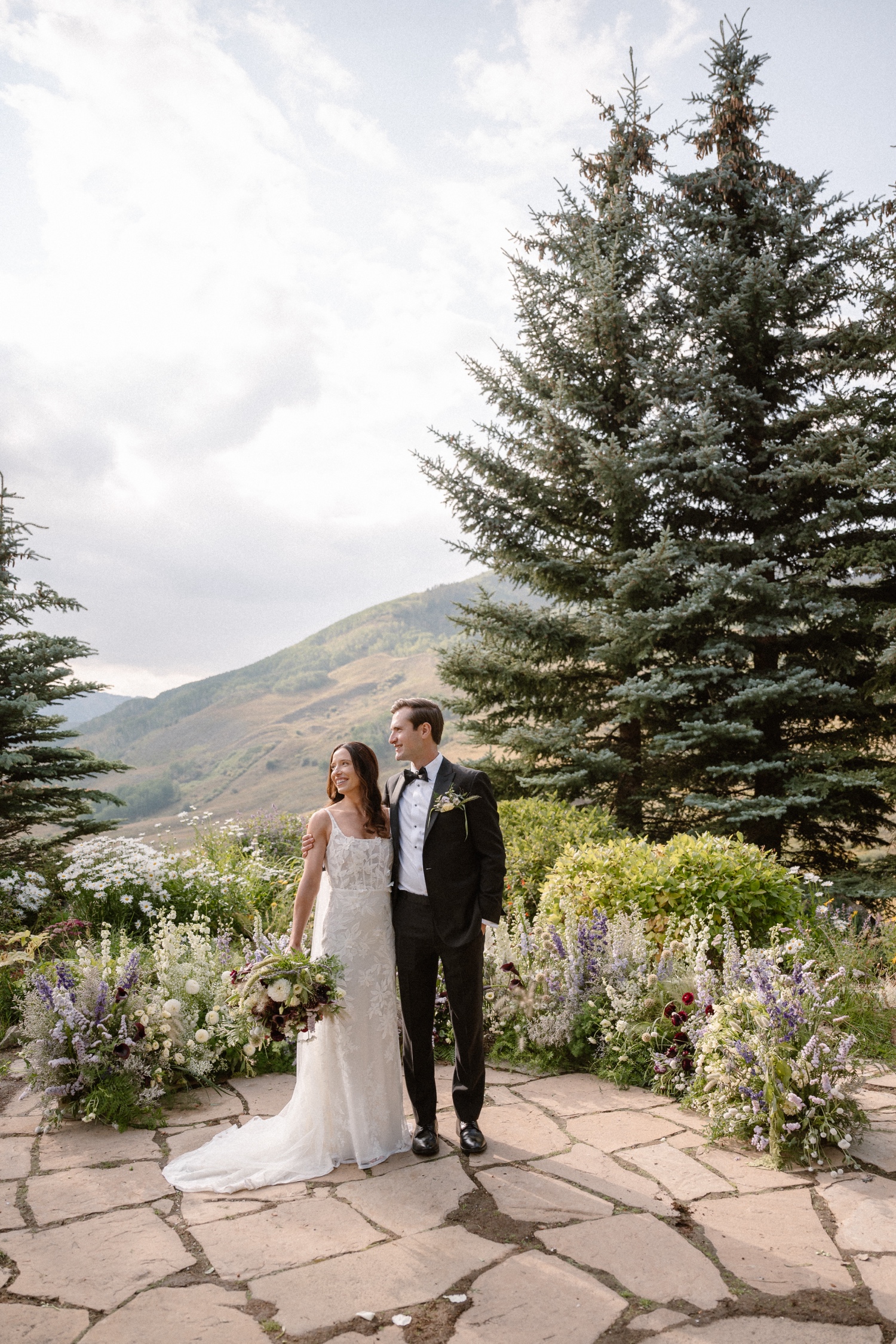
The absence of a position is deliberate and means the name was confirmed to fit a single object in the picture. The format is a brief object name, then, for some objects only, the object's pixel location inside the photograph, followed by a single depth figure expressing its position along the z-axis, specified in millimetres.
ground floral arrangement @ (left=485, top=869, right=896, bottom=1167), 3785
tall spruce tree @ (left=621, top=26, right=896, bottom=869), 9516
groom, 3961
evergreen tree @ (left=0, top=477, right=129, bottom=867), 9680
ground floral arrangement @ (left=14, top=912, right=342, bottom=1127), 4367
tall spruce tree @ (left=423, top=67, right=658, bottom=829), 10797
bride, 3834
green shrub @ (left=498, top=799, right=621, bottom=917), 7367
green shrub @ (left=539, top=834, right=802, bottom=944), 5773
